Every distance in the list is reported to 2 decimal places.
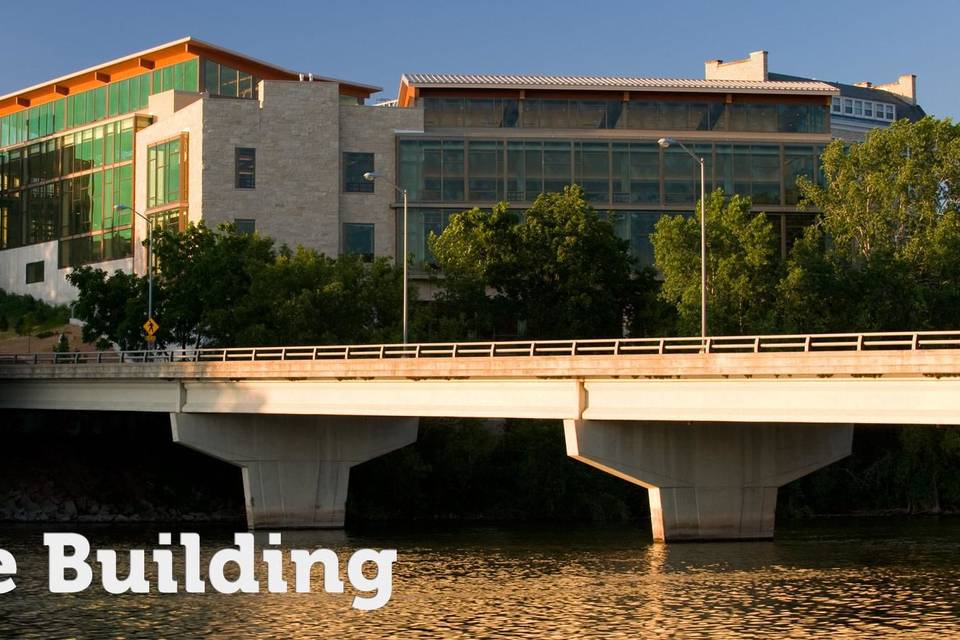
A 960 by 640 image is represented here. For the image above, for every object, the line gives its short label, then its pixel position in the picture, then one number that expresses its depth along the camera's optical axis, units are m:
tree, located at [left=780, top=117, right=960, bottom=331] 81.56
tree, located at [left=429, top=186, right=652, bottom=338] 89.50
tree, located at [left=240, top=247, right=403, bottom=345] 81.62
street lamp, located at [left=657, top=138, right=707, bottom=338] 50.19
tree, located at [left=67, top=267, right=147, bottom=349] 91.25
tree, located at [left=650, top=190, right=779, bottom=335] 81.38
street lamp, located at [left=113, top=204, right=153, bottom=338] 79.69
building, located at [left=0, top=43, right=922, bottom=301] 100.00
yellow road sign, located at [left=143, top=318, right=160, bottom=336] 78.12
